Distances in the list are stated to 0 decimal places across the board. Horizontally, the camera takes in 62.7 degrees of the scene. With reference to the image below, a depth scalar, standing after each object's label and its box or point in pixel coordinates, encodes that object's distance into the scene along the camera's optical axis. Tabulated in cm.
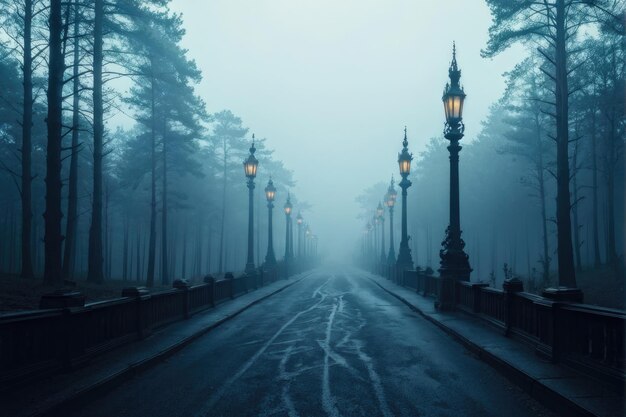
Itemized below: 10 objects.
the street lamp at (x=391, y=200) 3678
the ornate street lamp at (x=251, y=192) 2708
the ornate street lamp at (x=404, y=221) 2552
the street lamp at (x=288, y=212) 4156
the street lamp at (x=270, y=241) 3400
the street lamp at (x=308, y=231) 7815
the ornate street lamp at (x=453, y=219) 1562
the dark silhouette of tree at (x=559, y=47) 1928
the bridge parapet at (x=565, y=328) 615
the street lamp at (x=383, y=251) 4464
